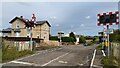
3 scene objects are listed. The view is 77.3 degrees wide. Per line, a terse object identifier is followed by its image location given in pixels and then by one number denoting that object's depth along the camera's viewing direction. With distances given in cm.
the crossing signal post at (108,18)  583
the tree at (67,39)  3102
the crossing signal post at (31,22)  878
